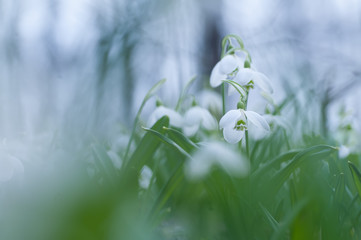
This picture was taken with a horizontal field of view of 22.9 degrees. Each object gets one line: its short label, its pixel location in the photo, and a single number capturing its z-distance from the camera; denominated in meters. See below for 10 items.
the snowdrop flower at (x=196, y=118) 0.59
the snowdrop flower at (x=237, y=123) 0.50
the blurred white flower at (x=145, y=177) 0.59
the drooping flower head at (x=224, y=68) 0.53
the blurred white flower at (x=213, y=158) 0.42
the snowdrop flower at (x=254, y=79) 0.52
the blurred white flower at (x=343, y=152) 0.55
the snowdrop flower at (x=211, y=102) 0.75
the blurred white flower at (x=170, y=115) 0.58
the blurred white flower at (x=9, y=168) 0.51
